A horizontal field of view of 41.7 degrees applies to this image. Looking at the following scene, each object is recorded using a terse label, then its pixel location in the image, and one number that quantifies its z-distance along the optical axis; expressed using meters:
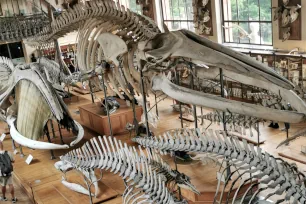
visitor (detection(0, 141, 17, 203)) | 6.44
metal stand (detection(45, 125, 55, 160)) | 8.18
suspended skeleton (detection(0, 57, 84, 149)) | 7.46
